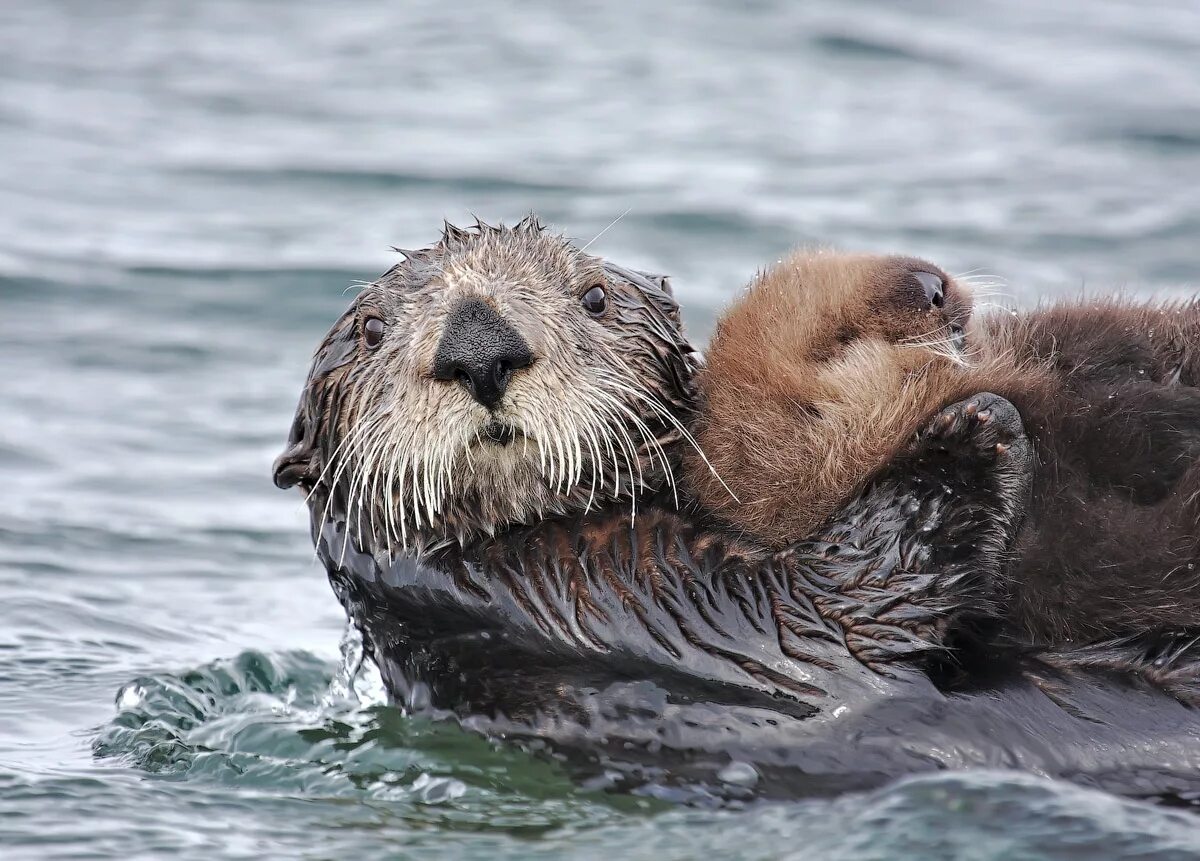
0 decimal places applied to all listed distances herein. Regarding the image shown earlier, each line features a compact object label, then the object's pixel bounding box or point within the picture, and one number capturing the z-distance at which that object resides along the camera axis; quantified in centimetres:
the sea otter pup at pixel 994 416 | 766
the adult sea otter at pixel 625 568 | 764
